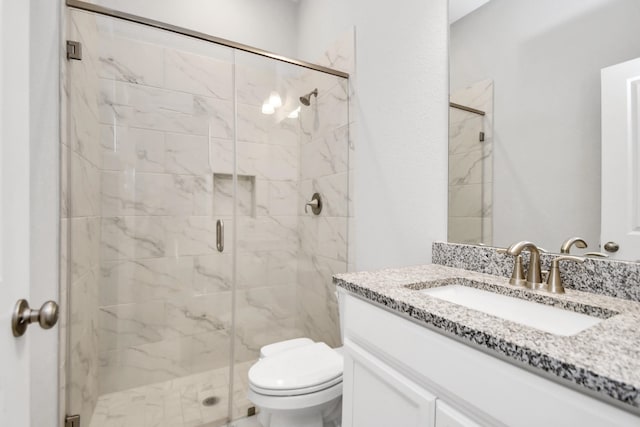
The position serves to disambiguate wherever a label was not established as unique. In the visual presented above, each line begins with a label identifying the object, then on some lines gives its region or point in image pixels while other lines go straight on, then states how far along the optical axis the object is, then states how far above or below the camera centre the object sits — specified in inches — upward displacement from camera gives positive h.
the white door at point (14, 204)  19.5 +0.5
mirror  35.4 +12.9
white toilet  46.5 -26.6
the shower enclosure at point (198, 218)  65.1 -1.5
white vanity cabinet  18.9 -13.3
